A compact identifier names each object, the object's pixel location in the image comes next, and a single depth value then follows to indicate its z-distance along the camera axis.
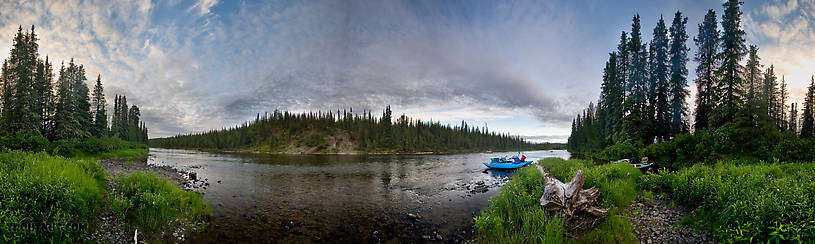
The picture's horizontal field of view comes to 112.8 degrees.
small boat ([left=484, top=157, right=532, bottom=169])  39.17
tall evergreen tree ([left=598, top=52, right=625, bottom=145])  43.59
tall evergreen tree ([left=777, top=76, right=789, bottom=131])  57.25
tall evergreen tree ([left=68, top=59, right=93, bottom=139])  48.72
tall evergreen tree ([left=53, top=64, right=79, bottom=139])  42.38
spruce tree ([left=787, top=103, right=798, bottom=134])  60.59
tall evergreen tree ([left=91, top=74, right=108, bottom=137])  62.56
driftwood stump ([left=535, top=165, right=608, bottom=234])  9.12
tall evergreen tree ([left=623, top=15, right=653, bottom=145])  37.25
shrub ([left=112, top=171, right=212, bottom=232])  9.79
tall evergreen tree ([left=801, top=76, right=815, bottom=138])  44.28
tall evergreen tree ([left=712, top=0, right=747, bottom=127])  25.52
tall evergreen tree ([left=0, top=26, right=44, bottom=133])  35.19
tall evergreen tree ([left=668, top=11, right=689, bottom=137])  37.19
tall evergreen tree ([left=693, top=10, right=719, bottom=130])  32.22
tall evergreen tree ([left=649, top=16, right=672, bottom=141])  38.31
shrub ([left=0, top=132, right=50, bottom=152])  26.82
